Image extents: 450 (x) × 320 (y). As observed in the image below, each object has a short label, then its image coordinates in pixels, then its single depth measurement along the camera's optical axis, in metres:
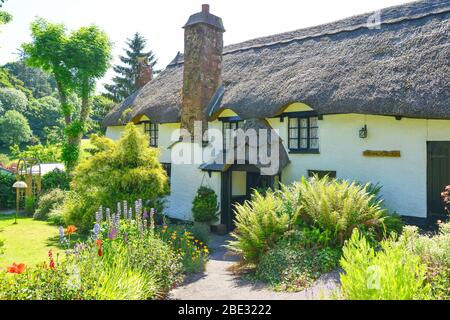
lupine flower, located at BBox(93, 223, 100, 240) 5.56
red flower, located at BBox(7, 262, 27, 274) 4.33
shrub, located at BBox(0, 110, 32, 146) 41.56
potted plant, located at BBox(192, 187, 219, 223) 12.78
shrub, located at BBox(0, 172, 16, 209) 17.80
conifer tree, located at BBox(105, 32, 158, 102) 33.09
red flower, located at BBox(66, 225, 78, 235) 6.40
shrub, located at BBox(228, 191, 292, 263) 7.80
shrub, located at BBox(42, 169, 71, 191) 18.41
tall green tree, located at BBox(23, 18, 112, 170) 20.47
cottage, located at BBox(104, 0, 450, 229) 9.27
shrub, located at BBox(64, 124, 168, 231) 10.71
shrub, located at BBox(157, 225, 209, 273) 7.50
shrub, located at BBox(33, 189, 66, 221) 15.35
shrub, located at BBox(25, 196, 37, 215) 16.34
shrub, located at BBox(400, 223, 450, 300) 5.01
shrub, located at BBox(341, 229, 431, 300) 4.18
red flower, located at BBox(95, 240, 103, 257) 5.43
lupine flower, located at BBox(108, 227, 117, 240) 5.99
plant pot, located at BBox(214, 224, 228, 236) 12.78
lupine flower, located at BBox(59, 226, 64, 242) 5.10
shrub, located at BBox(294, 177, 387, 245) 7.54
